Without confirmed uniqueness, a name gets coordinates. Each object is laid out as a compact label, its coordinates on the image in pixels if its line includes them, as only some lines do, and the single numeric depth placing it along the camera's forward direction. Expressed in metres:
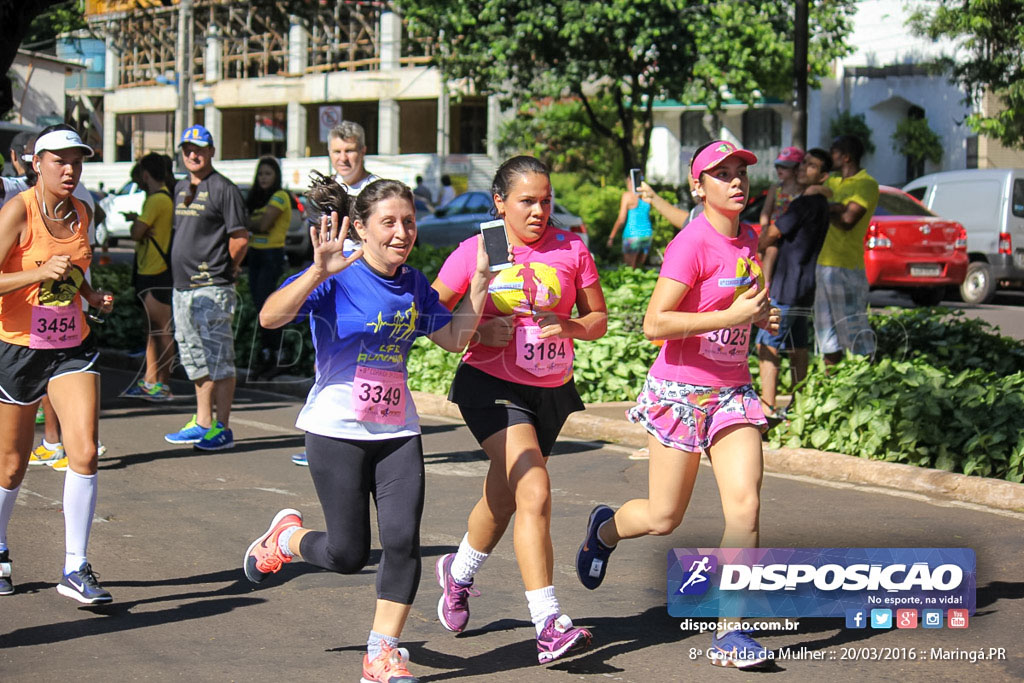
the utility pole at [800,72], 16.38
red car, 18.62
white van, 20.22
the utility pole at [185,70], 32.53
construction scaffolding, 47.38
